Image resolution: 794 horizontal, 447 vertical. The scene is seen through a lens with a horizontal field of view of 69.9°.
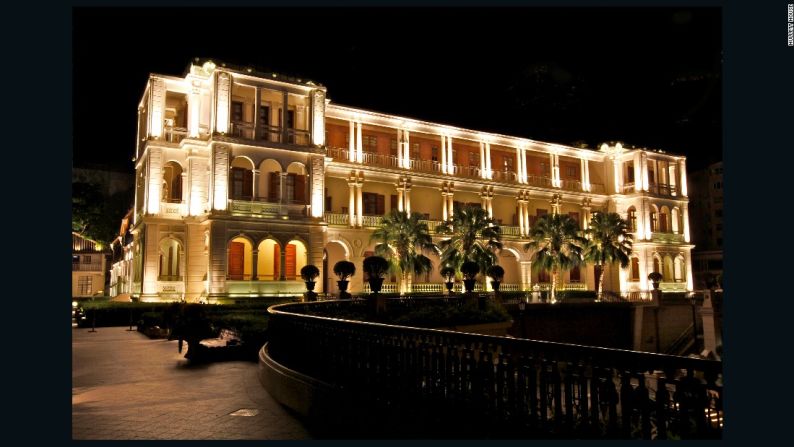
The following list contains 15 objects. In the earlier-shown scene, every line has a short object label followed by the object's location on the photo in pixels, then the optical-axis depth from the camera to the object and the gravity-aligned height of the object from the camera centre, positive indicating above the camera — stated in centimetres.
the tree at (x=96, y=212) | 4078 +428
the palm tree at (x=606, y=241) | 4256 +152
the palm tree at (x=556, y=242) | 3984 +141
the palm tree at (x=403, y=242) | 3466 +132
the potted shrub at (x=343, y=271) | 2167 -27
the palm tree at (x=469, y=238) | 3594 +157
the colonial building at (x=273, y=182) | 3122 +545
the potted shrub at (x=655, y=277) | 3662 -107
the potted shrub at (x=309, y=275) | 2167 -42
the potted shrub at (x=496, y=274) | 2741 -58
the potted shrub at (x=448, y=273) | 2979 -54
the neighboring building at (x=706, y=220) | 6119 +455
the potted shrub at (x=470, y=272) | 2419 -41
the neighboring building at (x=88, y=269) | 5347 -24
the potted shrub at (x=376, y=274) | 1980 -38
